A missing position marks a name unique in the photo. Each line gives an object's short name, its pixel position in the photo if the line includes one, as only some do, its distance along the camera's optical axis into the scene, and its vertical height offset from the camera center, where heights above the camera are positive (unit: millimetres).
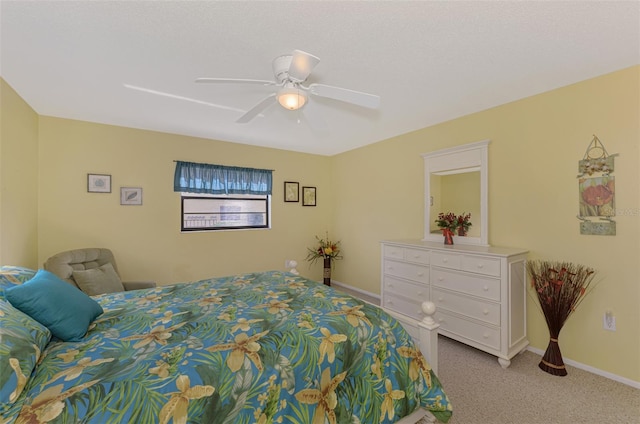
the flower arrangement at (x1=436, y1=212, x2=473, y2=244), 3119 -148
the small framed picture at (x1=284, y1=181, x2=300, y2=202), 4680 +350
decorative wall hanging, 2197 +172
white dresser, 2365 -788
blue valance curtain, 3783 +481
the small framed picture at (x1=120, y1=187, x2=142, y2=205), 3408 +195
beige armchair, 2625 -610
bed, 993 -669
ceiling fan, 1808 +831
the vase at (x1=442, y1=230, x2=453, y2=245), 3152 -298
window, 3955 -16
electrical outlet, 2178 -890
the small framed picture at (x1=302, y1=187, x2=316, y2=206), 4883 +278
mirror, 2967 +288
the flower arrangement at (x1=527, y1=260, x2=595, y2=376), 2215 -707
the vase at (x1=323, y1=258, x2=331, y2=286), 4781 -1059
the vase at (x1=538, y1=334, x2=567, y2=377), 2225 -1244
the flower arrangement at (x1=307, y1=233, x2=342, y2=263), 4770 -717
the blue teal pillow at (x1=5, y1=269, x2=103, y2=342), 1295 -480
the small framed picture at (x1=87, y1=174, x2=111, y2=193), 3215 +333
